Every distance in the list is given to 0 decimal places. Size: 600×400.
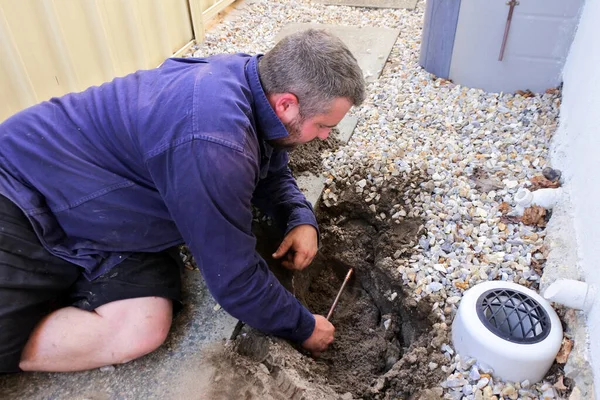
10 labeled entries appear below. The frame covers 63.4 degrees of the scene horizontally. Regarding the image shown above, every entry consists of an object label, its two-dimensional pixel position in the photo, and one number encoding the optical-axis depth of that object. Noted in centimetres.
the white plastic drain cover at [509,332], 154
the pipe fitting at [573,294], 161
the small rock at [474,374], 162
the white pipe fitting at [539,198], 219
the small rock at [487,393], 157
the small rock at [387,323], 201
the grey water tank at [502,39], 288
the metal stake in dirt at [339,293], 209
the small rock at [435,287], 194
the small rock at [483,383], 160
